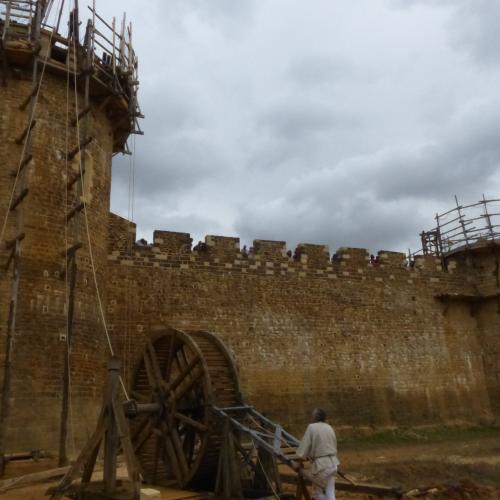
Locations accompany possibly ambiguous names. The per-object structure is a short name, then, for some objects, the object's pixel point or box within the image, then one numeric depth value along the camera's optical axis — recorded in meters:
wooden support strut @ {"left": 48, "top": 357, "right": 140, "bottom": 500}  6.29
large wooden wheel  7.38
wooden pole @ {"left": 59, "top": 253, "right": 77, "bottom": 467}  9.79
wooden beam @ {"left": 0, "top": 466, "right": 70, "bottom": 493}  7.95
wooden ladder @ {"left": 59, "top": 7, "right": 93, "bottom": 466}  10.82
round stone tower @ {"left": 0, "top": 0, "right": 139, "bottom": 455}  10.30
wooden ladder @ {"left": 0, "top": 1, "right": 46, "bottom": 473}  9.88
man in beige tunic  5.93
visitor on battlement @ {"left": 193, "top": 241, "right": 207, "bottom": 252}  15.21
